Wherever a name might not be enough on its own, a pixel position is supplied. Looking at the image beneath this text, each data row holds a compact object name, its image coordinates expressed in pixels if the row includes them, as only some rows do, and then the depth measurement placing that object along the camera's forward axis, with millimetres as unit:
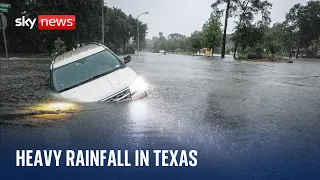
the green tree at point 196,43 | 86475
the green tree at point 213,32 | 66125
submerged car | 6934
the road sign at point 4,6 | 19747
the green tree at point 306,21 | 91938
